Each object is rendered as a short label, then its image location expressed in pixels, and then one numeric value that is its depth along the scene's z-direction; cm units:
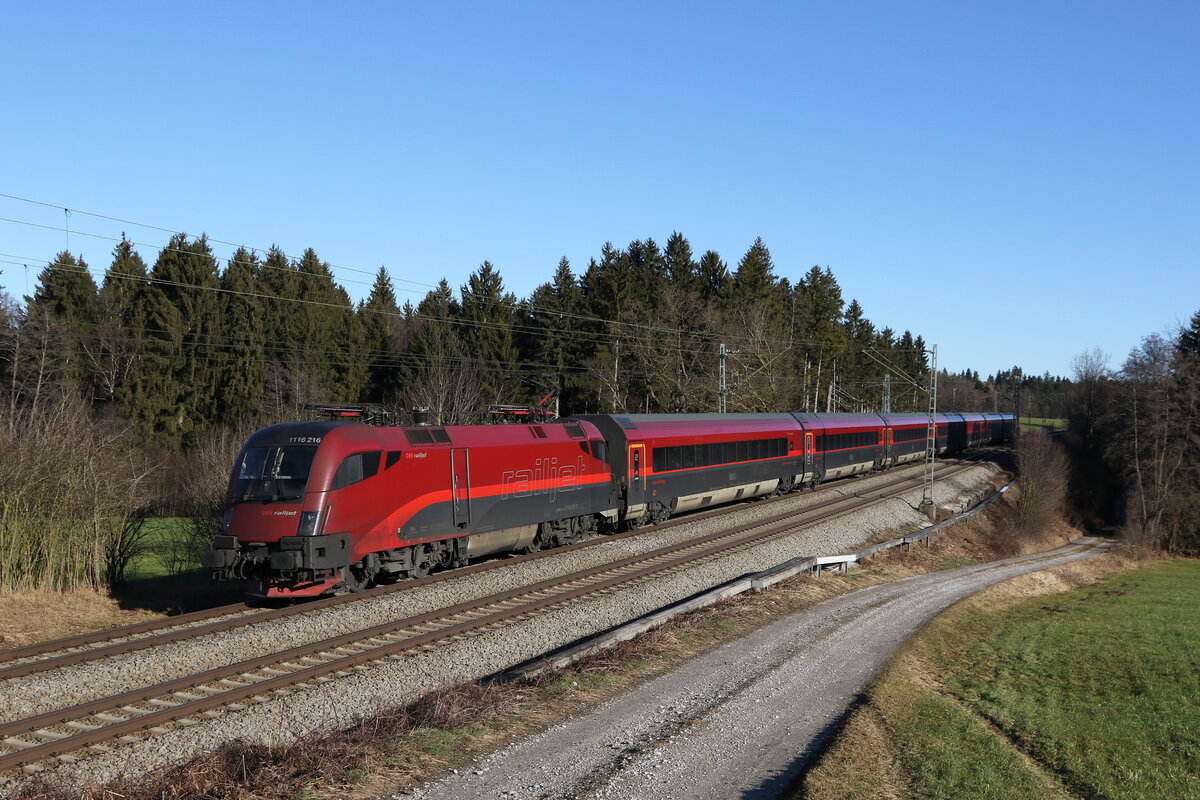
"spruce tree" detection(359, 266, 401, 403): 6372
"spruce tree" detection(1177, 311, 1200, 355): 6881
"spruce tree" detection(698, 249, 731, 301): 7613
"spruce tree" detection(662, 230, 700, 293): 7396
